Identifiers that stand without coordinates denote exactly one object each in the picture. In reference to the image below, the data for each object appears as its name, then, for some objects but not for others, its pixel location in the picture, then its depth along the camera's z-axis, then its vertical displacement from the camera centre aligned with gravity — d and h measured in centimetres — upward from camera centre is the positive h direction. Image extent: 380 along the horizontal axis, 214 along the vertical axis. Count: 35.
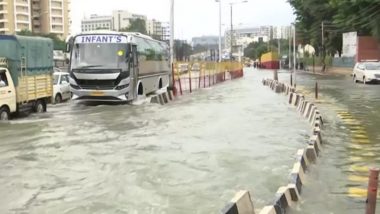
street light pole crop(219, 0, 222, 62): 6922 +159
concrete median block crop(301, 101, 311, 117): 1768 -174
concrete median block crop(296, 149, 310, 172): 925 -175
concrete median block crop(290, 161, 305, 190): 797 -177
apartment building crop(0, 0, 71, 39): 8512 +656
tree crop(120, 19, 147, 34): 8625 +445
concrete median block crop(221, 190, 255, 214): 548 -150
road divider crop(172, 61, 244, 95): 3232 -148
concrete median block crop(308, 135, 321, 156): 1100 -177
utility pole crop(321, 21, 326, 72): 6173 +25
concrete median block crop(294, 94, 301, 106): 2107 -175
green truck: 1694 -57
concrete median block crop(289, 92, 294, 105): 2270 -181
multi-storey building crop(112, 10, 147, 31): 10744 +704
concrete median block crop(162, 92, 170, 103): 2415 -181
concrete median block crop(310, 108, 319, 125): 1558 -180
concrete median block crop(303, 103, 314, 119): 1716 -178
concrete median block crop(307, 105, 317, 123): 1639 -173
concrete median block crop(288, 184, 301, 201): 743 -182
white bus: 2186 -39
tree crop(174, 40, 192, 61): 8682 +60
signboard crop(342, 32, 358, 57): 5256 +66
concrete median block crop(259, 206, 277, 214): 585 -162
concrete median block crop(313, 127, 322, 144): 1216 -175
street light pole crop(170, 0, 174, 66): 2914 +136
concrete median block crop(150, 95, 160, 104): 2345 -185
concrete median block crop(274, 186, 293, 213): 657 -175
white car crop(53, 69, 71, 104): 2407 -132
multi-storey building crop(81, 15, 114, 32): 10800 +654
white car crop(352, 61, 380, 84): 3564 -132
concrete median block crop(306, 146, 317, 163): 1009 -181
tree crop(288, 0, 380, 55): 4347 +291
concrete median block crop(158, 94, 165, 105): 2362 -184
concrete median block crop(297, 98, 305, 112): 1941 -181
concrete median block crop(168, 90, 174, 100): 2548 -181
